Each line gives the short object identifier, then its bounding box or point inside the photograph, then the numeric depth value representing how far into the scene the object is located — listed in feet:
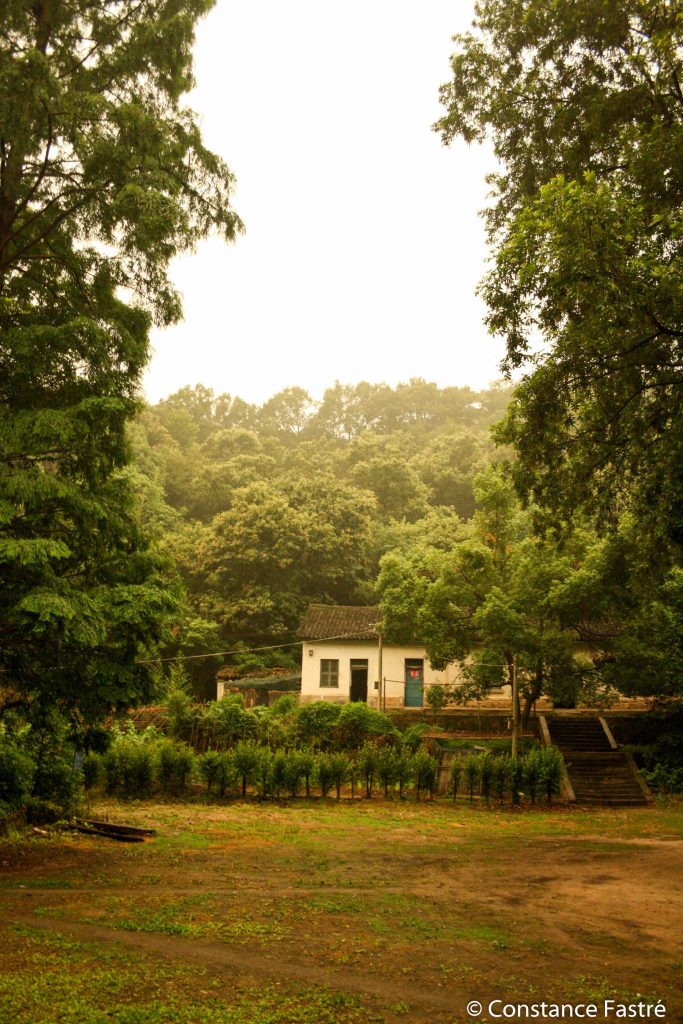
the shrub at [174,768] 62.13
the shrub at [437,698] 79.51
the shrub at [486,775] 62.75
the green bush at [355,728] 77.56
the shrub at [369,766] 63.98
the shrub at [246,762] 61.31
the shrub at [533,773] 62.18
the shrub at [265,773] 60.75
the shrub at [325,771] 61.41
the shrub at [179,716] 77.20
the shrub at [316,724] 77.00
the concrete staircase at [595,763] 65.41
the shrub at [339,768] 61.62
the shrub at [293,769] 60.54
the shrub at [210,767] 61.16
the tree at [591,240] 26.37
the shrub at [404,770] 64.03
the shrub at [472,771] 62.49
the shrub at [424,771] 63.62
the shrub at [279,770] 60.64
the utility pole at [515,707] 66.85
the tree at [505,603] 66.95
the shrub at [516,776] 62.44
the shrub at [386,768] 63.67
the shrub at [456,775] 63.10
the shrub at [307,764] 60.75
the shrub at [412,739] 76.48
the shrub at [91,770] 58.95
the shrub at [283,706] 82.02
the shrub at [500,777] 62.75
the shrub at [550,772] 62.03
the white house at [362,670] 97.96
